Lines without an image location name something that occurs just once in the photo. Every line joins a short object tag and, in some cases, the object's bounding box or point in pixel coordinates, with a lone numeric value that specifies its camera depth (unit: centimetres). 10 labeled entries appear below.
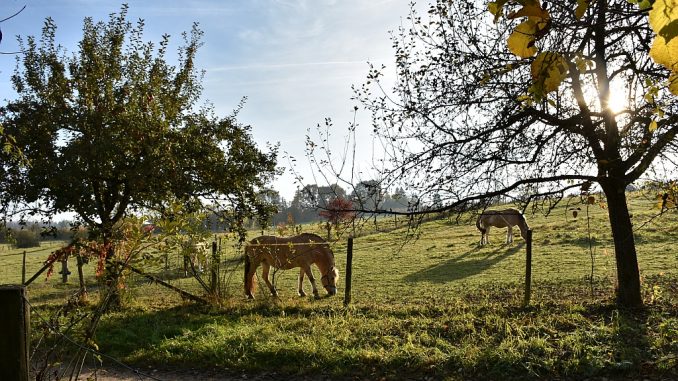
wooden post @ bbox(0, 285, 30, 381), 213
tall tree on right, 618
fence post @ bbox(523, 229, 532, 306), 940
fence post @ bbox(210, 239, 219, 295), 992
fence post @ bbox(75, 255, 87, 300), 1113
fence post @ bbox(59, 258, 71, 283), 2014
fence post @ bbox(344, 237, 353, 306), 1020
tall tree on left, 924
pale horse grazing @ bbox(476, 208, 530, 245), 2175
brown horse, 1222
